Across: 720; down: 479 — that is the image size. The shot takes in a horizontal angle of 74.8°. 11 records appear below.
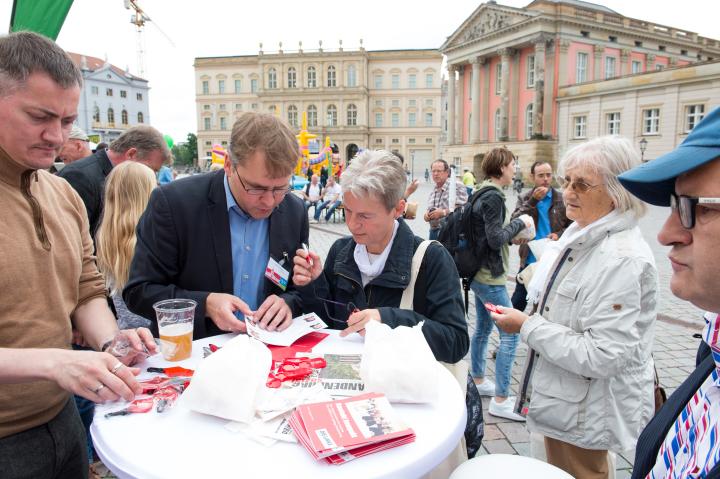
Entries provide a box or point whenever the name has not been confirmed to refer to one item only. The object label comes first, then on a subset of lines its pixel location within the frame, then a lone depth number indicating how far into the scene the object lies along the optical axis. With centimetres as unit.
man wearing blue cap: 101
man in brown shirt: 131
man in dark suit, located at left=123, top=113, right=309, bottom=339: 202
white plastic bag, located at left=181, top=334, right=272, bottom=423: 129
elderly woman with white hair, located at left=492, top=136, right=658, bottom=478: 198
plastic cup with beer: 178
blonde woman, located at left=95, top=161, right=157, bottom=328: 297
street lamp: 3012
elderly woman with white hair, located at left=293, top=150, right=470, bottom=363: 204
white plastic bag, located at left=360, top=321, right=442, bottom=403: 140
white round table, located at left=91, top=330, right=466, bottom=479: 113
